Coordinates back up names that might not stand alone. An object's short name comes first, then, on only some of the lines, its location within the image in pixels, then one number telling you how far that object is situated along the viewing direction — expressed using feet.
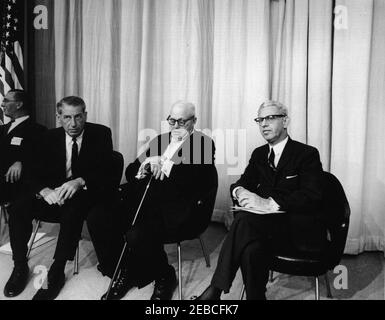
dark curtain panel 13.07
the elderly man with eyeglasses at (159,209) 7.64
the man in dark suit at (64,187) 7.93
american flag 11.66
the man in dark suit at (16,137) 9.95
